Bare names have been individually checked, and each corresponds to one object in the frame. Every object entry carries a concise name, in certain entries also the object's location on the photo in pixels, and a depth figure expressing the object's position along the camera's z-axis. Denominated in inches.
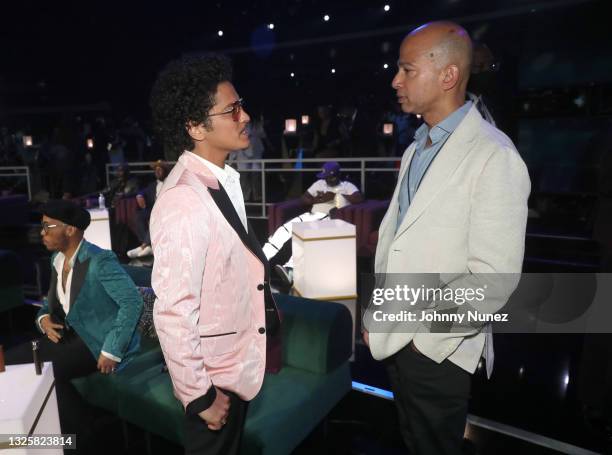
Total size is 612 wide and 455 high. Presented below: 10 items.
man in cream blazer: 59.9
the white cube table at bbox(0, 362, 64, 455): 66.1
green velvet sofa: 91.2
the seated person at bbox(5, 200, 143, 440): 106.7
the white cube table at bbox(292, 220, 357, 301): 161.3
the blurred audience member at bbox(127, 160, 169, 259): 288.2
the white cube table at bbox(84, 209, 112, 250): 239.0
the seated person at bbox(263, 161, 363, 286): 256.8
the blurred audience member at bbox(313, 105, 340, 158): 371.6
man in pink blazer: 54.5
